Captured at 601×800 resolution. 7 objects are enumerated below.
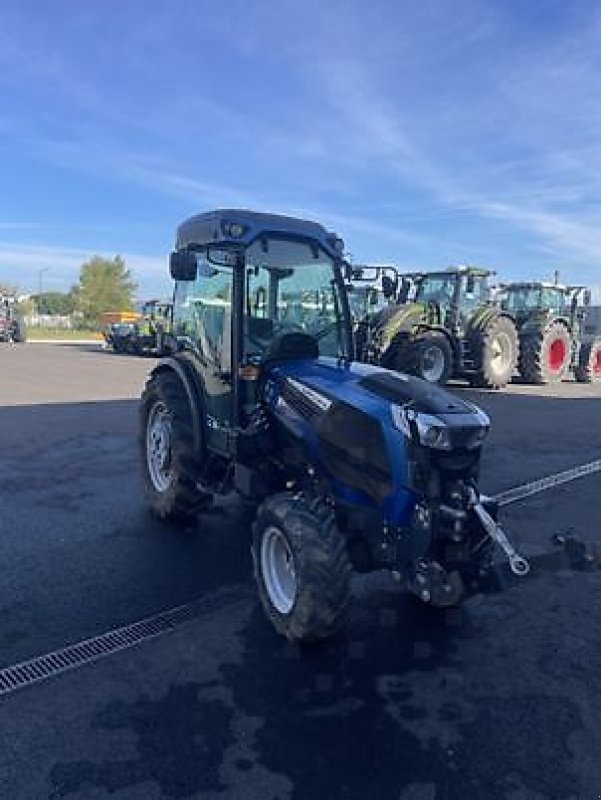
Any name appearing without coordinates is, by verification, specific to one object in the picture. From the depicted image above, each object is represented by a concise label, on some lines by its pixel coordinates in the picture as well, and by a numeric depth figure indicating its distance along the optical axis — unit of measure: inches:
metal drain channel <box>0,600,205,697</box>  131.2
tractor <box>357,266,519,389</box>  548.4
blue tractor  138.3
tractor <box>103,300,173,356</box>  1085.8
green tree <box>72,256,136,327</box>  2500.0
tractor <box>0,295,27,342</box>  1338.6
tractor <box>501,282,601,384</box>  659.4
